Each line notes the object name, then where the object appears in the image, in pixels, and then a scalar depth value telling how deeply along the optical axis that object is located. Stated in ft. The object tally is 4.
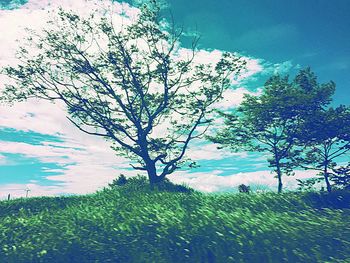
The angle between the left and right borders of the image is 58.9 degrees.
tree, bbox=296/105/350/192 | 95.81
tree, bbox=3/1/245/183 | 90.02
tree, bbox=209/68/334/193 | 97.50
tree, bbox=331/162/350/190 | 93.02
